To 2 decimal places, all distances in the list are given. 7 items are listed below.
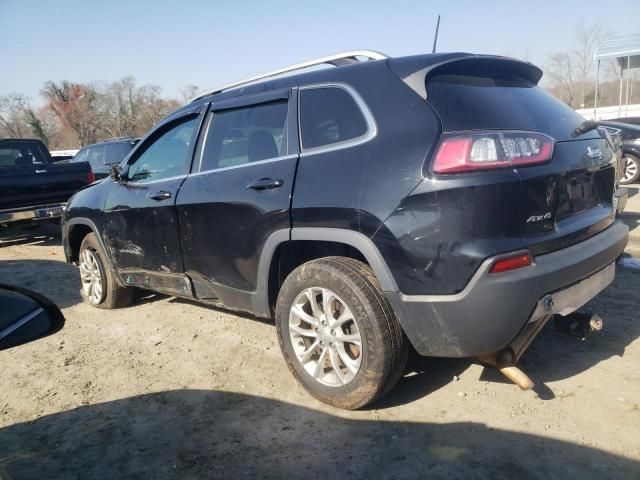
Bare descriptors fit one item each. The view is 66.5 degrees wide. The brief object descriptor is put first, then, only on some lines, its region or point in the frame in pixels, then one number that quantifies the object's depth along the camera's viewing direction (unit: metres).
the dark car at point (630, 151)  9.48
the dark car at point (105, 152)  10.84
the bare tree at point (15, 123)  51.38
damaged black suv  2.26
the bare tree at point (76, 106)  56.78
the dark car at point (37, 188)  7.90
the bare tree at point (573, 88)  42.06
